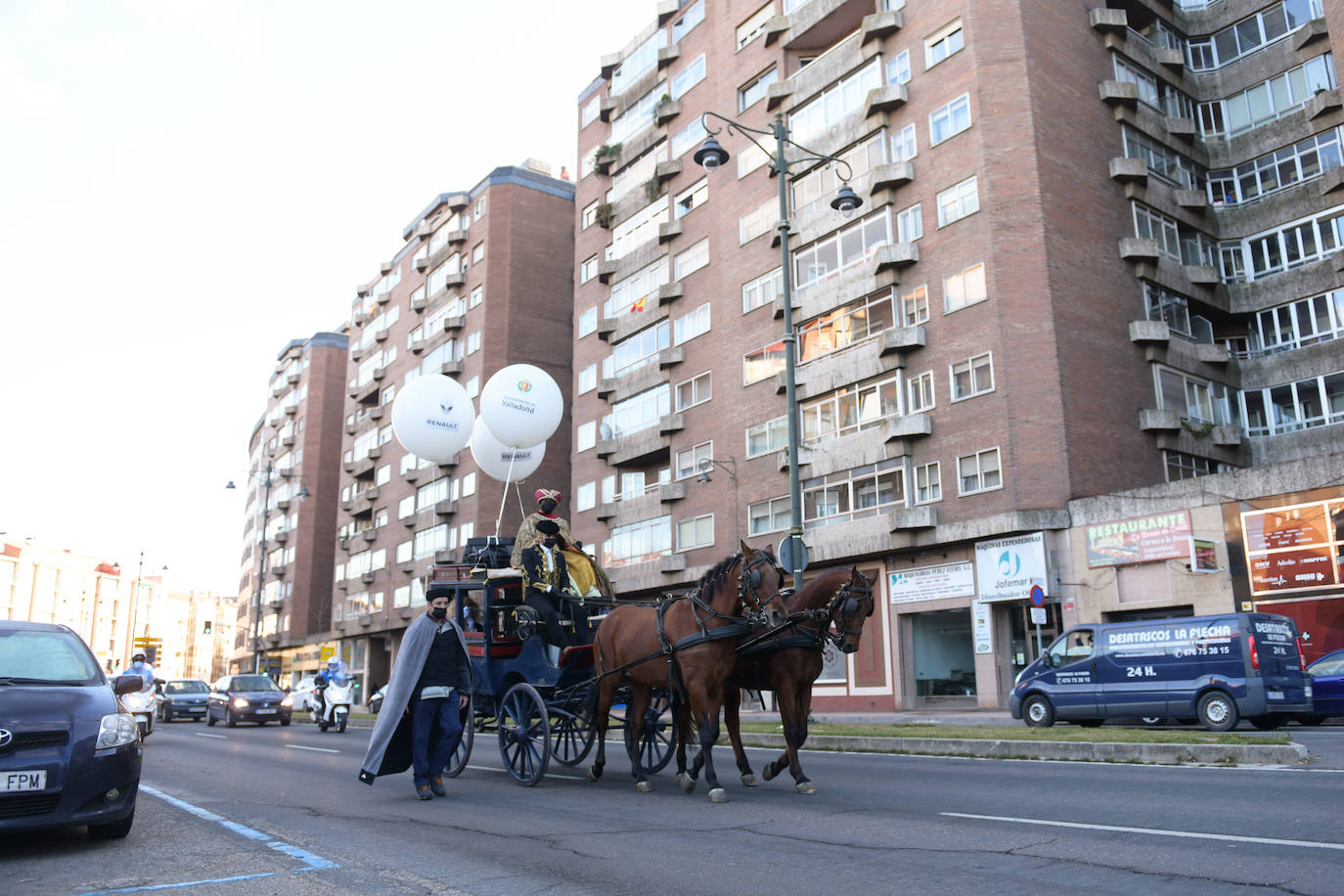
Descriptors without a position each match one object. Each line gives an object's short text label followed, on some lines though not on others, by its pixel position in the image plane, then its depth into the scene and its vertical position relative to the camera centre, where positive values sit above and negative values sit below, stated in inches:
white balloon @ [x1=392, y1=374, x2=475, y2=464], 713.0 +174.4
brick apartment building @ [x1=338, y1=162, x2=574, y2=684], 2301.9 +750.9
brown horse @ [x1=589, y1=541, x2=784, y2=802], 382.3 +10.0
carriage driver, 467.2 +38.5
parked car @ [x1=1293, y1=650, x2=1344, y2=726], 741.3 -24.2
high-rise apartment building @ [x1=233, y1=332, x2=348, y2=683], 3312.0 +558.8
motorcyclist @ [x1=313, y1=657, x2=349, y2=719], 992.9 -4.6
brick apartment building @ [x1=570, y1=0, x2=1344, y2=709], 1166.3 +456.8
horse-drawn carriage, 387.5 +3.5
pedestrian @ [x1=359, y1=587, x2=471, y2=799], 386.6 -15.6
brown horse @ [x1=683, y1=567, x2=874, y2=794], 395.5 +6.0
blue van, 666.2 -11.2
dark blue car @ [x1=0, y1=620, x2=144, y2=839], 251.0 -18.0
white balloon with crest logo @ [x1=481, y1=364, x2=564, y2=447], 668.1 +171.1
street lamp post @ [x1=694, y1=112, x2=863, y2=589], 706.2 +286.2
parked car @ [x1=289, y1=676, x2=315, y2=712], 1596.8 -33.9
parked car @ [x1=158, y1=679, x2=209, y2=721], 1376.7 -33.2
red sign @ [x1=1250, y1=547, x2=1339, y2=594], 989.2 +81.2
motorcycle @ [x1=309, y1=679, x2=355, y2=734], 980.6 -32.3
